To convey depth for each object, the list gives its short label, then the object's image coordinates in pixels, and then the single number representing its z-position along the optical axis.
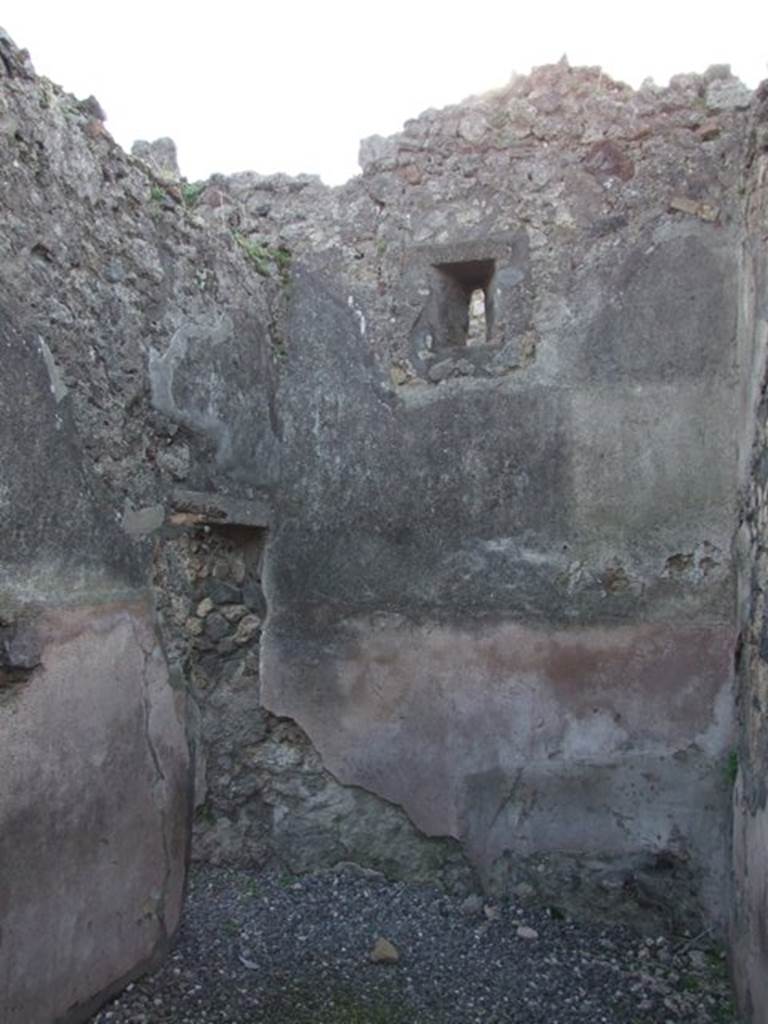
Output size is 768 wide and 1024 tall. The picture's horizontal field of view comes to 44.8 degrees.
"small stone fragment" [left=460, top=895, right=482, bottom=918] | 3.73
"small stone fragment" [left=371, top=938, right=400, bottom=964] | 3.33
